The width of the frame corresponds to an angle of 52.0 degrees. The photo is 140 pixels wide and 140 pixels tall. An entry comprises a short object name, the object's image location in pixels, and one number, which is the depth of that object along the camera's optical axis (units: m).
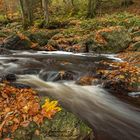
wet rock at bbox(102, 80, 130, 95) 4.25
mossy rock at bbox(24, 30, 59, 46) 9.52
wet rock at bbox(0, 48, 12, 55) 7.84
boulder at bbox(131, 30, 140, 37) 8.81
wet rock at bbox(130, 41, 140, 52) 7.65
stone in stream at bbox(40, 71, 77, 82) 4.88
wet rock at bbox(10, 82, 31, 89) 3.94
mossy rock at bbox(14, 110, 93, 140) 2.15
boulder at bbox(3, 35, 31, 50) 8.80
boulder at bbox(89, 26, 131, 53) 8.29
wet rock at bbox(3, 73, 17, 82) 4.52
